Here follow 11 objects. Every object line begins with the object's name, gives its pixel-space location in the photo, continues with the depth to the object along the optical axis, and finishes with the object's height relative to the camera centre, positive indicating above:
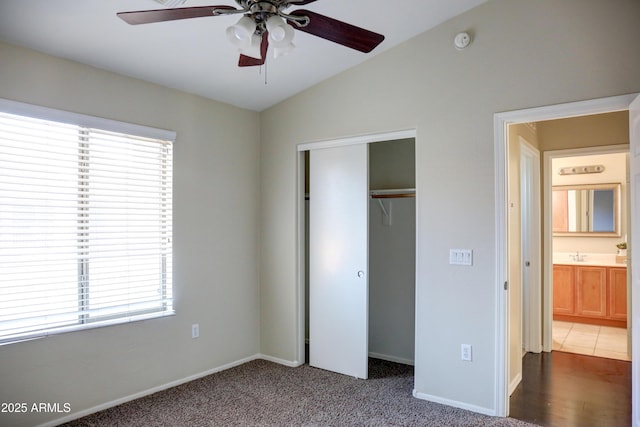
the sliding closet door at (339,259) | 3.74 -0.39
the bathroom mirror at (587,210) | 5.97 +0.08
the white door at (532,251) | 4.47 -0.37
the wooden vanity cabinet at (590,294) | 5.50 -1.03
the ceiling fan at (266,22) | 1.79 +0.84
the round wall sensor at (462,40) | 3.09 +1.26
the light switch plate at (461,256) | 3.12 -0.30
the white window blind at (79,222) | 2.74 -0.04
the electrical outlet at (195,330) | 3.75 -1.00
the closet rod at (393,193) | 4.11 +0.22
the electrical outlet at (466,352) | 3.12 -0.99
